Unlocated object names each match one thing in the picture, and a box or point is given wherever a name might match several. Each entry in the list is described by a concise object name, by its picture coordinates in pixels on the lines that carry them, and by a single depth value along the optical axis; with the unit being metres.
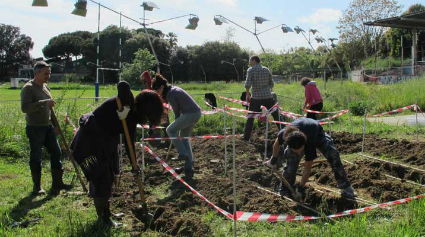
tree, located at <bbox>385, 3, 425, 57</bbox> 36.78
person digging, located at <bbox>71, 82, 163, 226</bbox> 3.68
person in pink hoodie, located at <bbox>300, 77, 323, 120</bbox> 8.98
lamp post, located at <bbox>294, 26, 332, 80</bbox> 14.02
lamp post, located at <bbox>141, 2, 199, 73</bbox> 8.97
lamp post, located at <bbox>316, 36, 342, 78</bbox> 17.00
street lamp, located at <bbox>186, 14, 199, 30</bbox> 9.84
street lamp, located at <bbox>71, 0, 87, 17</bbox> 7.89
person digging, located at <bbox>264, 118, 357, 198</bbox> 4.64
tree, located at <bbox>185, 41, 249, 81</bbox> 47.12
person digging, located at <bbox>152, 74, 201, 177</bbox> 5.81
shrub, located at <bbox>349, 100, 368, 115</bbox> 13.82
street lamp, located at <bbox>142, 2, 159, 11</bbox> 8.96
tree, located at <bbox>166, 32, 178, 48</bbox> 50.91
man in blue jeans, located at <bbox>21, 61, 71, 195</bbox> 4.96
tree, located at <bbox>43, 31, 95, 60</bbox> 65.69
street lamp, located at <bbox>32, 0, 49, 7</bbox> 6.95
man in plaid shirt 8.10
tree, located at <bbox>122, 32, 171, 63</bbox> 45.41
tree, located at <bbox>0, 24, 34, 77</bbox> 69.81
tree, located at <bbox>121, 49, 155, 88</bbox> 29.89
